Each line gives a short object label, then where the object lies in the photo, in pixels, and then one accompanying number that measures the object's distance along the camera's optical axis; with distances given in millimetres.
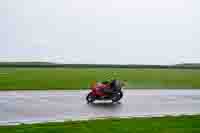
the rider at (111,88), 24270
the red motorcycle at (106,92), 23969
